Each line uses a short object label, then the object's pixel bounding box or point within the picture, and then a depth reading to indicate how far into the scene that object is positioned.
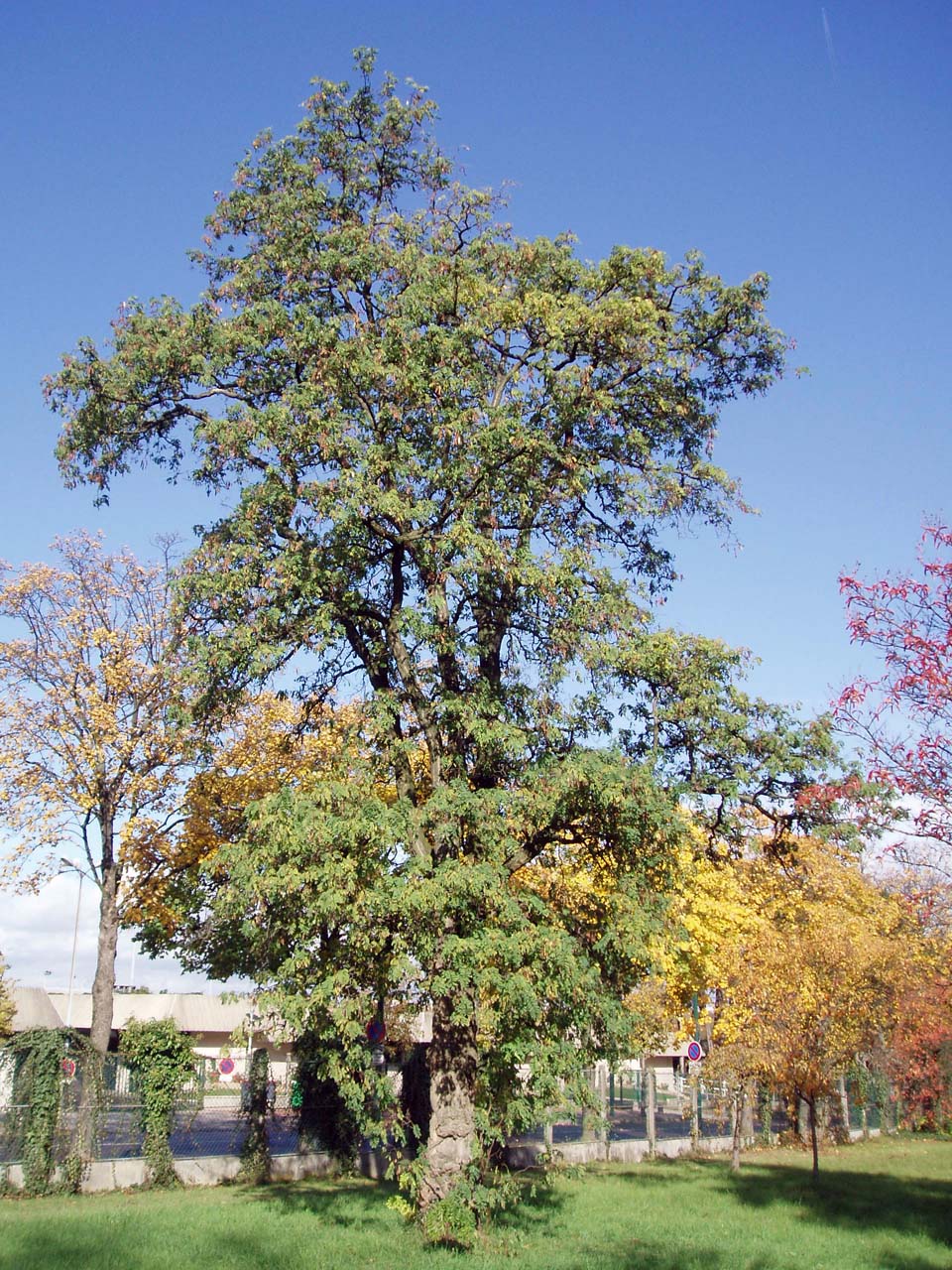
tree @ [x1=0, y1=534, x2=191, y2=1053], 22.09
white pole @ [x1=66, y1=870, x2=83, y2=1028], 49.47
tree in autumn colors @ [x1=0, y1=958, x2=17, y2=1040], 38.09
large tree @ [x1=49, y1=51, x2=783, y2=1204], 12.59
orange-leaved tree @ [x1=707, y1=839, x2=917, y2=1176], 21.52
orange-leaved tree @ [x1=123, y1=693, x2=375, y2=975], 23.78
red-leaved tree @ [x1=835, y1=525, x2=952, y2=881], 9.38
